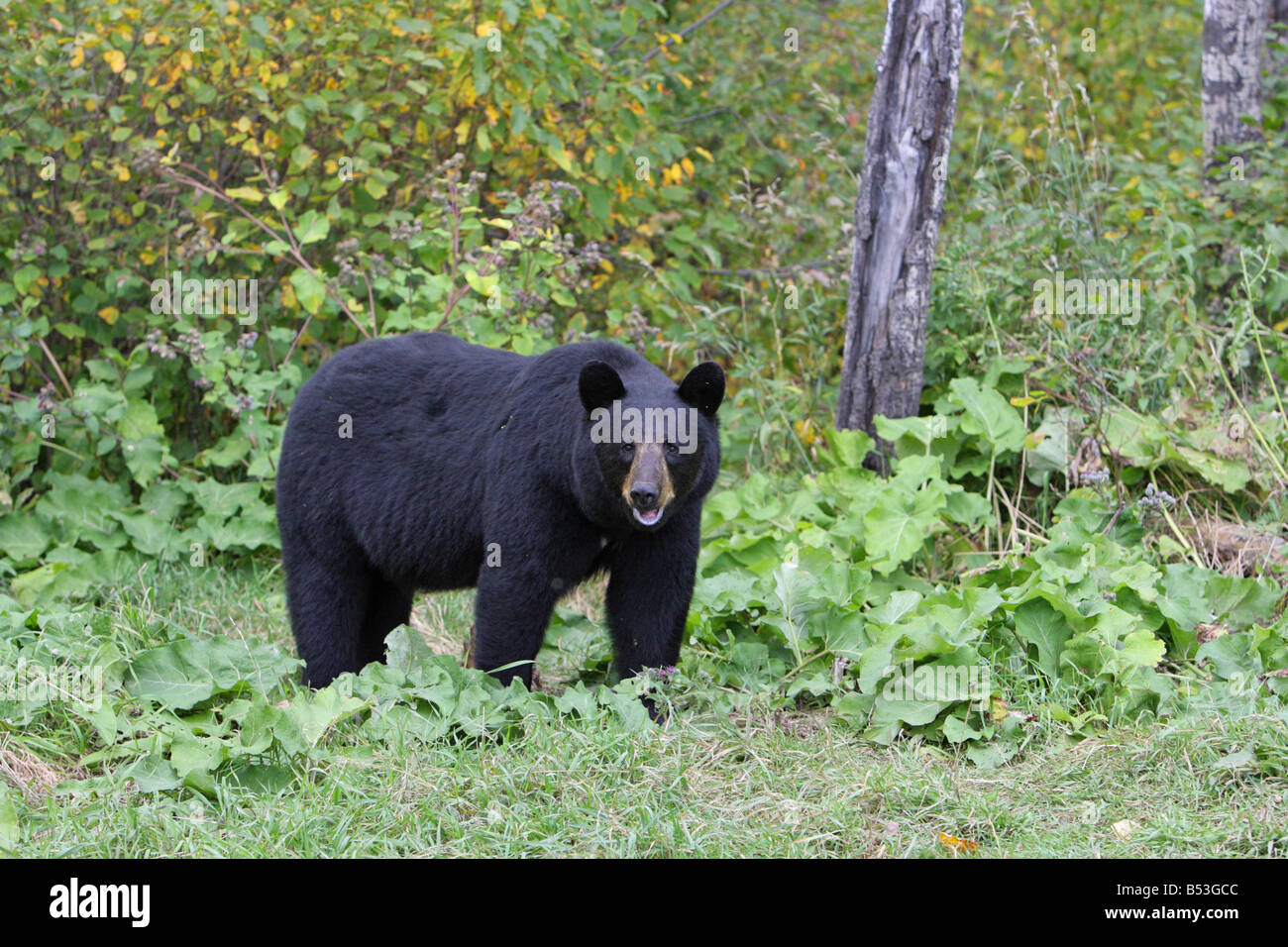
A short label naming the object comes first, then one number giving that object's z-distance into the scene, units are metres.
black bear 8.63
